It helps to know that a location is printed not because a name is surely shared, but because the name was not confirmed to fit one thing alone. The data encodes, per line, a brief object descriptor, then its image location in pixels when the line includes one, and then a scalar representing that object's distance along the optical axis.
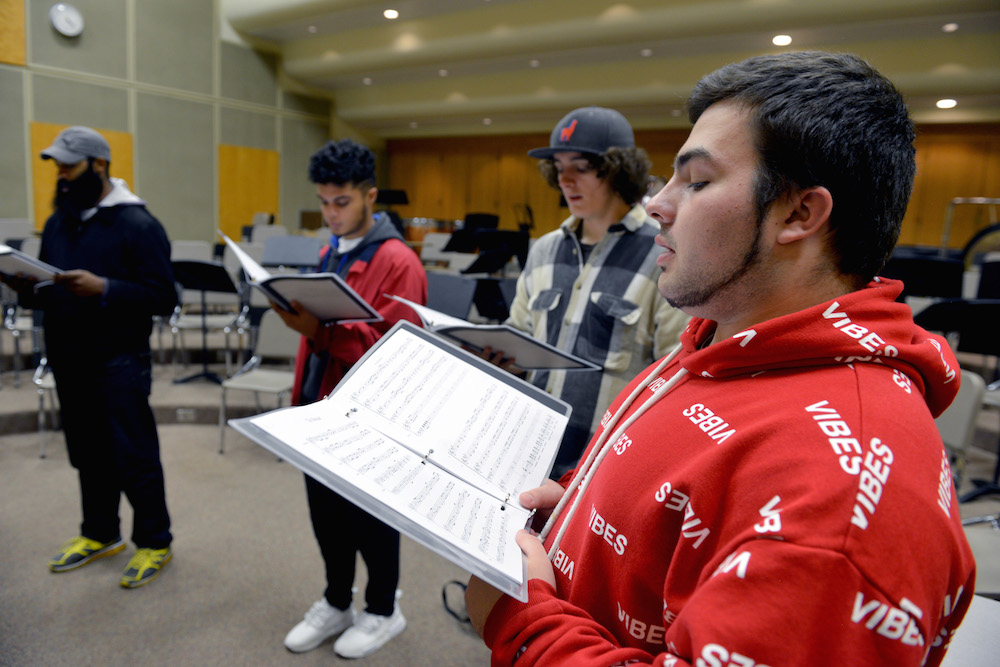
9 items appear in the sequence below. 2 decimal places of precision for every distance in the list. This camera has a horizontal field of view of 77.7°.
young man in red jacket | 1.89
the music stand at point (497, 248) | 5.28
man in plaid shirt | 1.62
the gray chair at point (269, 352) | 3.86
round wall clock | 9.02
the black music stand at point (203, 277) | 4.55
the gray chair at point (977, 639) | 1.01
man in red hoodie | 0.46
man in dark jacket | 2.19
